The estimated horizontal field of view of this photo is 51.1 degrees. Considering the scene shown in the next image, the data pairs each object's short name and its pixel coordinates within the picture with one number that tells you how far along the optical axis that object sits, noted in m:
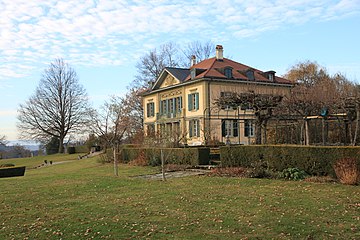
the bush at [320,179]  12.27
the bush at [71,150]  53.66
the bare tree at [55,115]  53.76
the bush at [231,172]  14.84
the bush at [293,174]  13.18
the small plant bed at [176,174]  16.31
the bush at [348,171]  11.38
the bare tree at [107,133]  18.37
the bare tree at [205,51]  54.85
